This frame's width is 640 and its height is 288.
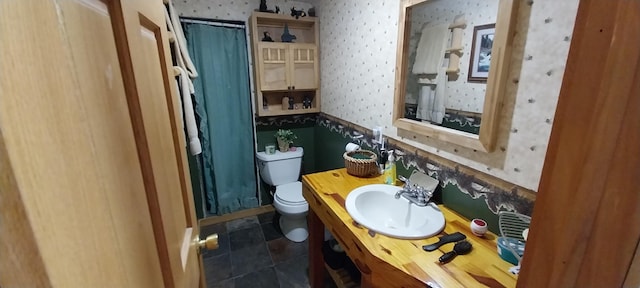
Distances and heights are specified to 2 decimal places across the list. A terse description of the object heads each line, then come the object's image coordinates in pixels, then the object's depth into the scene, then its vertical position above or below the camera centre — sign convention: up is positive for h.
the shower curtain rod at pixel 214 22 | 2.03 +0.49
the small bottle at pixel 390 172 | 1.48 -0.50
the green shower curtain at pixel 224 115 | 2.14 -0.26
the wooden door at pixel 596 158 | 0.31 -0.10
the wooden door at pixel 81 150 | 0.19 -0.07
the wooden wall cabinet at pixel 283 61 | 2.18 +0.19
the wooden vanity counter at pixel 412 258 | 0.83 -0.60
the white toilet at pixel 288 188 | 2.12 -0.91
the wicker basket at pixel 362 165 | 1.57 -0.48
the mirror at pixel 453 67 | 0.95 +0.06
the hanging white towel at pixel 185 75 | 1.76 +0.07
